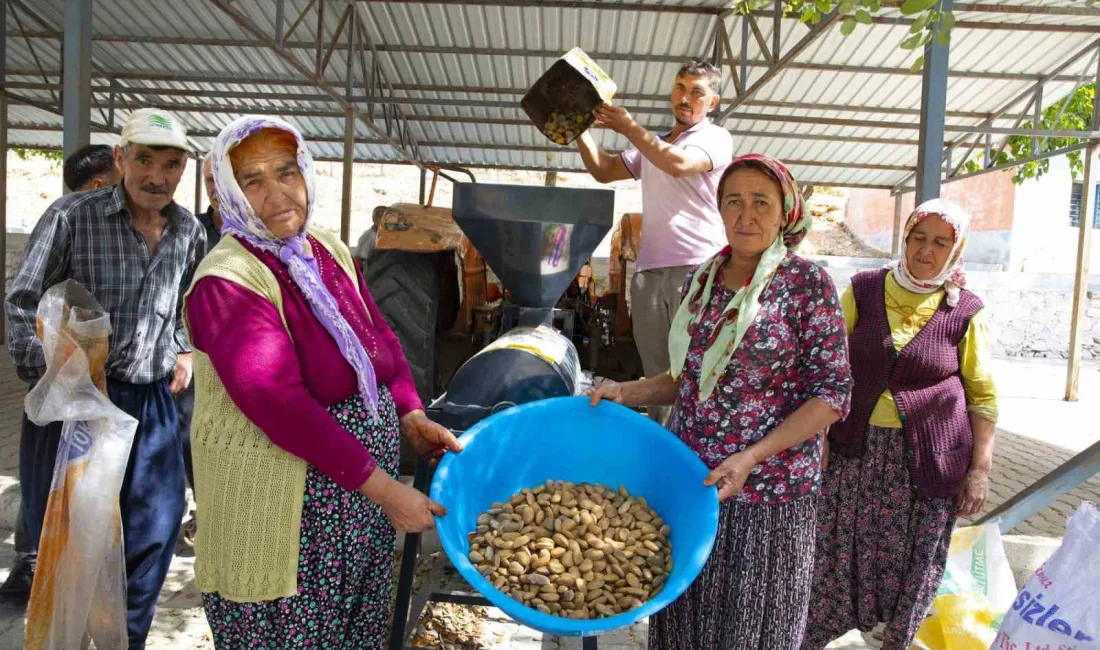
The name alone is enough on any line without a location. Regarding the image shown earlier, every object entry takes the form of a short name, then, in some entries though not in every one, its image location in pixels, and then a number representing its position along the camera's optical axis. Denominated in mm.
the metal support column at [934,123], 4449
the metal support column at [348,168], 8688
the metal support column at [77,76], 3980
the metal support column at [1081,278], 7730
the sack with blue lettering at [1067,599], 1354
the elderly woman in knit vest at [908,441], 2348
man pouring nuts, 2799
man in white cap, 2227
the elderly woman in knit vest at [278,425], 1420
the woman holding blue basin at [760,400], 1745
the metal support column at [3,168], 8023
